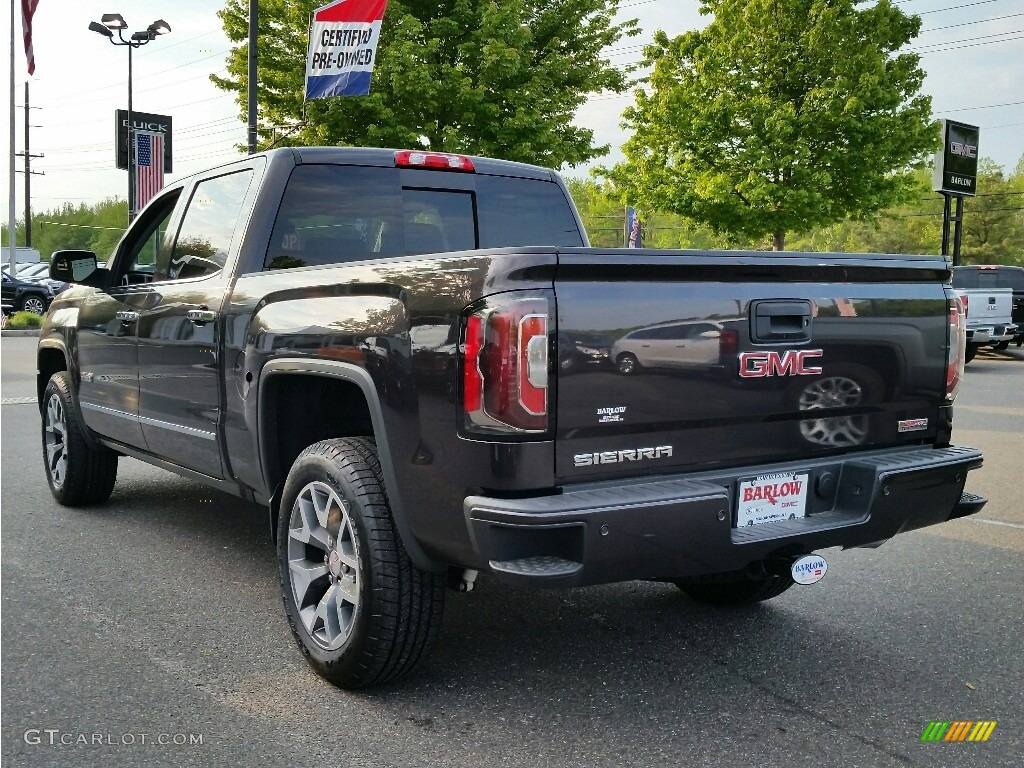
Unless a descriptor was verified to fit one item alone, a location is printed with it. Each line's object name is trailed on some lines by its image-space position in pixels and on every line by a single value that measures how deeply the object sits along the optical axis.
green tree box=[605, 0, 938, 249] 28.80
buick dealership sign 24.95
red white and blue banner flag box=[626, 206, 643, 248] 31.60
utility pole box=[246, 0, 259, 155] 17.39
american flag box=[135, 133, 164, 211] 24.80
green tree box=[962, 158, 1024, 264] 70.25
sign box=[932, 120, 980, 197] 24.36
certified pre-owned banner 16.39
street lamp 24.55
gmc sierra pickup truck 3.00
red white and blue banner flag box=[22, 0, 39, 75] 20.88
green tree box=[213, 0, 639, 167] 24.42
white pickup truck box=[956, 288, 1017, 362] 20.00
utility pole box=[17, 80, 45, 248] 59.22
